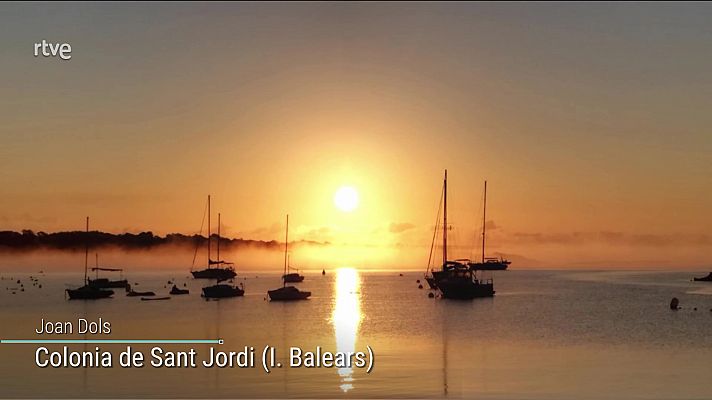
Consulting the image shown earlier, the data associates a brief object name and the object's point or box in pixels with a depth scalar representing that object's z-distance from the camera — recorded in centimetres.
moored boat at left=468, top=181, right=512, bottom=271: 16188
